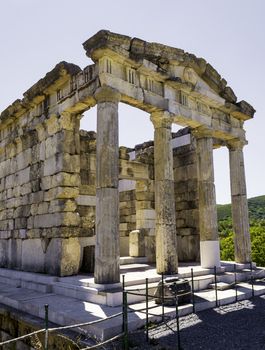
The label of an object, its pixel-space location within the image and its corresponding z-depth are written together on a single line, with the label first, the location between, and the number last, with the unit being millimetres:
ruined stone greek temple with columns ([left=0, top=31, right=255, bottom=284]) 8297
